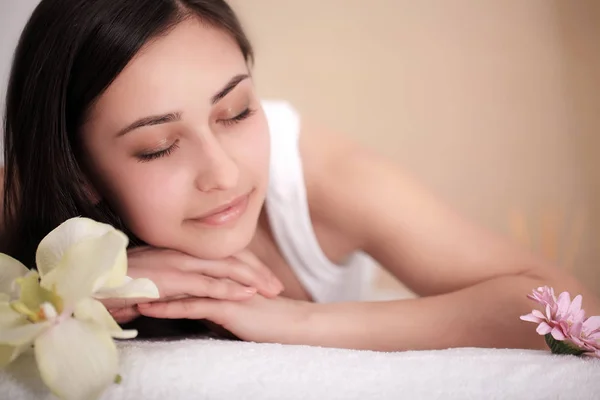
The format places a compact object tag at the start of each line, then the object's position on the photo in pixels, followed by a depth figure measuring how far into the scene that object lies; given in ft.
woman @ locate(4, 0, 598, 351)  2.32
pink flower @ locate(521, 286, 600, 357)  1.90
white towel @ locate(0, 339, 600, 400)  1.78
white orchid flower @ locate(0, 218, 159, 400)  1.52
